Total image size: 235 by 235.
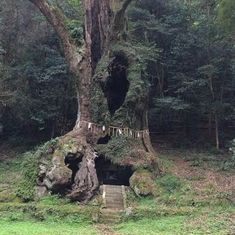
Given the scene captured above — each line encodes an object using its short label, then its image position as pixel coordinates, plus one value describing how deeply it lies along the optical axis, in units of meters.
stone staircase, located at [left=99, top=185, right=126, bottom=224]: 12.72
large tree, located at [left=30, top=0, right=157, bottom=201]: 14.69
